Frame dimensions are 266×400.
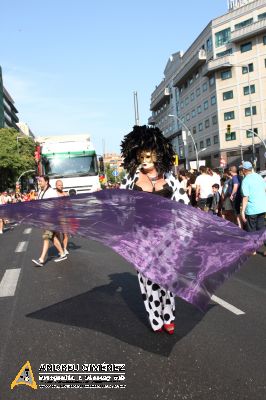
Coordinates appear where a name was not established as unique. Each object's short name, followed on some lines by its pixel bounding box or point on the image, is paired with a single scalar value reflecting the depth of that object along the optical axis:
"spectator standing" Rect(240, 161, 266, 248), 9.11
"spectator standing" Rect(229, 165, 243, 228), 12.34
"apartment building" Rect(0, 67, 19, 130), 105.44
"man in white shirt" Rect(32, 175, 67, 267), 9.47
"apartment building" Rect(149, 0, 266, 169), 55.81
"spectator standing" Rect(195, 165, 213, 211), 15.01
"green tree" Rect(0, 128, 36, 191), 67.69
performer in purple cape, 4.63
